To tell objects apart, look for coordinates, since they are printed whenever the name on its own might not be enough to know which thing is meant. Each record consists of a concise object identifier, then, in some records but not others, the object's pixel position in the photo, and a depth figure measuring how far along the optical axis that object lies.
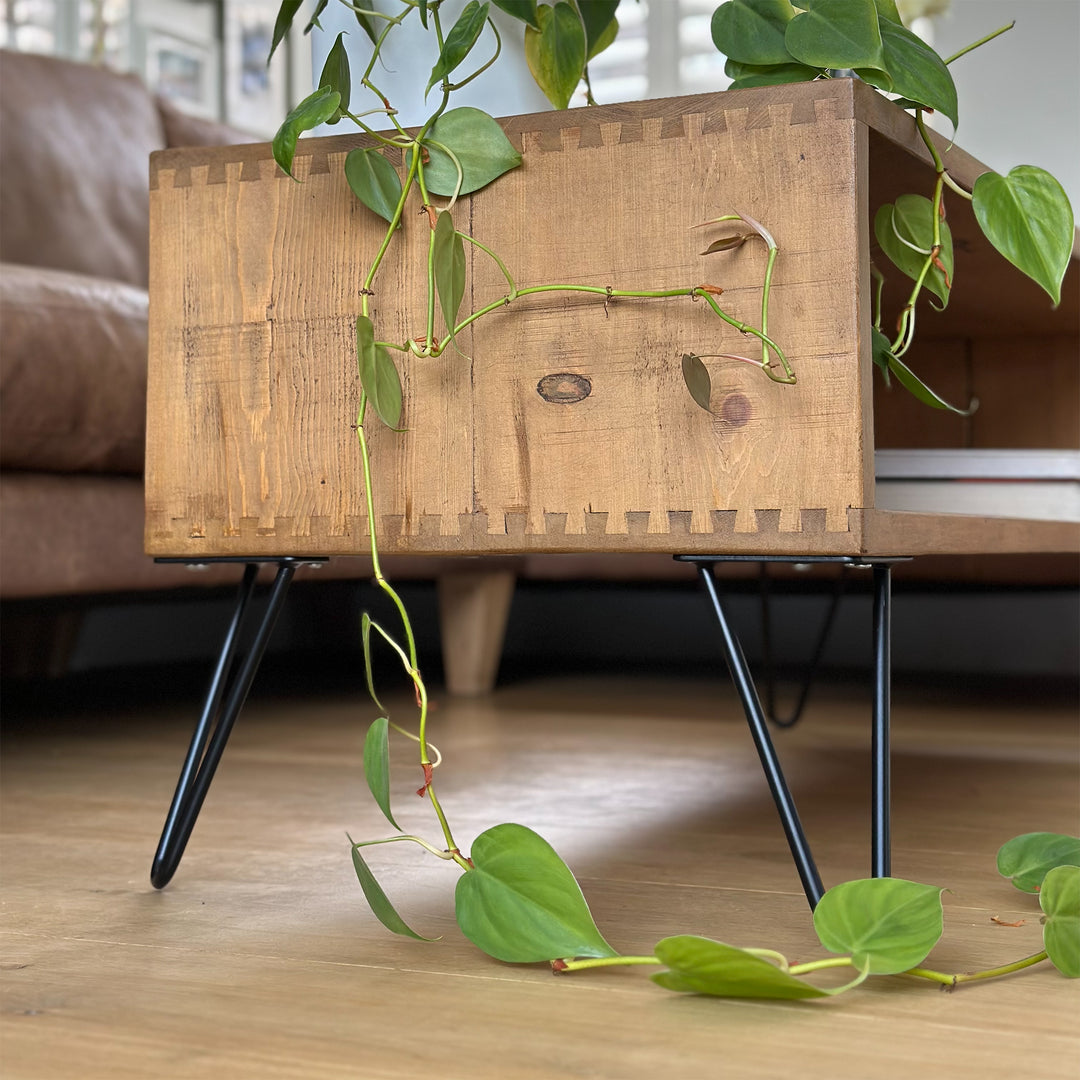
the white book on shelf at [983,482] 2.13
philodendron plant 1.45
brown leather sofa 2.22
